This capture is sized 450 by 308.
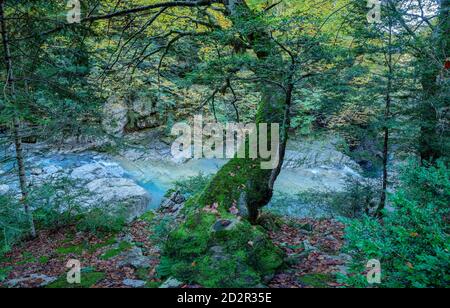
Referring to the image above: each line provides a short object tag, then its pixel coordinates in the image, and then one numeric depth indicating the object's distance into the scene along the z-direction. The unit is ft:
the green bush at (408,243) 6.49
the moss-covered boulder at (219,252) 11.12
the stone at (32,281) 13.43
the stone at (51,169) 39.01
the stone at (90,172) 38.96
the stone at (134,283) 12.35
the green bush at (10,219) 15.33
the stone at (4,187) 31.94
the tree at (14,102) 15.81
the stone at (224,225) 12.77
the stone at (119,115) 43.19
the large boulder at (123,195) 24.88
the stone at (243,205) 15.20
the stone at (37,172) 35.66
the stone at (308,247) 14.89
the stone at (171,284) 11.05
